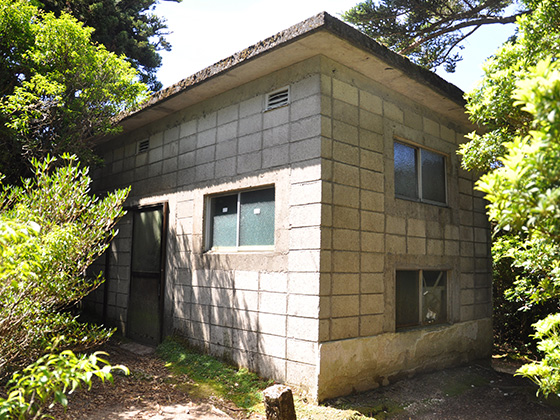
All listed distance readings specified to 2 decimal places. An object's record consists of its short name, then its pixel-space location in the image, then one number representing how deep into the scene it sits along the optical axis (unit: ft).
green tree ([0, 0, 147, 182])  24.09
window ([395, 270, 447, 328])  22.06
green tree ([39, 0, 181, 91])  41.57
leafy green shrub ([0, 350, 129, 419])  7.64
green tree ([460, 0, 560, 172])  15.07
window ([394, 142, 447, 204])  23.11
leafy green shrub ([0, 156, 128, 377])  14.96
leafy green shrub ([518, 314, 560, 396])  12.03
